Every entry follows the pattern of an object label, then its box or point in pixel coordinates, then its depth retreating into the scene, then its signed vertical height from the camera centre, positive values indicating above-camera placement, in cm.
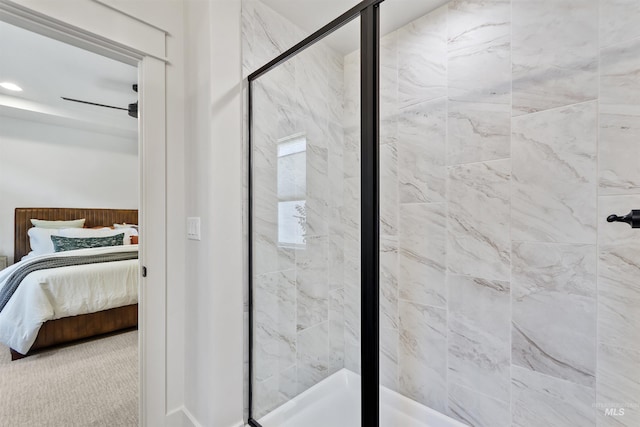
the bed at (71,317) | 262 -100
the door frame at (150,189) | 138 +12
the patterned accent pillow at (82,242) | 349 -34
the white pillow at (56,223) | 382 -13
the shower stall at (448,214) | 112 -1
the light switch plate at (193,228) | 144 -7
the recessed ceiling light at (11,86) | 302 +136
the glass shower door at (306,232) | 161 -12
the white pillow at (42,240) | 364 -32
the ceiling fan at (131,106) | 322 +119
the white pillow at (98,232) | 362 -23
